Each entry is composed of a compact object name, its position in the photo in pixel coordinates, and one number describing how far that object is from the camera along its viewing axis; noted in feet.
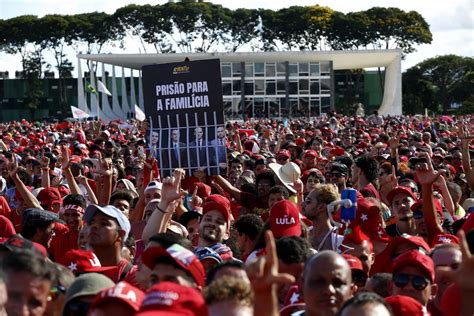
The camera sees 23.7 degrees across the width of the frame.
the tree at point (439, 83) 294.27
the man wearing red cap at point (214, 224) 24.98
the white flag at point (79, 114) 112.47
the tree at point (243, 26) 309.71
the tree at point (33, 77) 298.76
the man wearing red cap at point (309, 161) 44.73
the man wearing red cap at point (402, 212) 27.55
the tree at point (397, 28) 296.51
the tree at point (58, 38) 303.48
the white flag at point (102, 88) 146.72
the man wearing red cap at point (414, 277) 18.78
